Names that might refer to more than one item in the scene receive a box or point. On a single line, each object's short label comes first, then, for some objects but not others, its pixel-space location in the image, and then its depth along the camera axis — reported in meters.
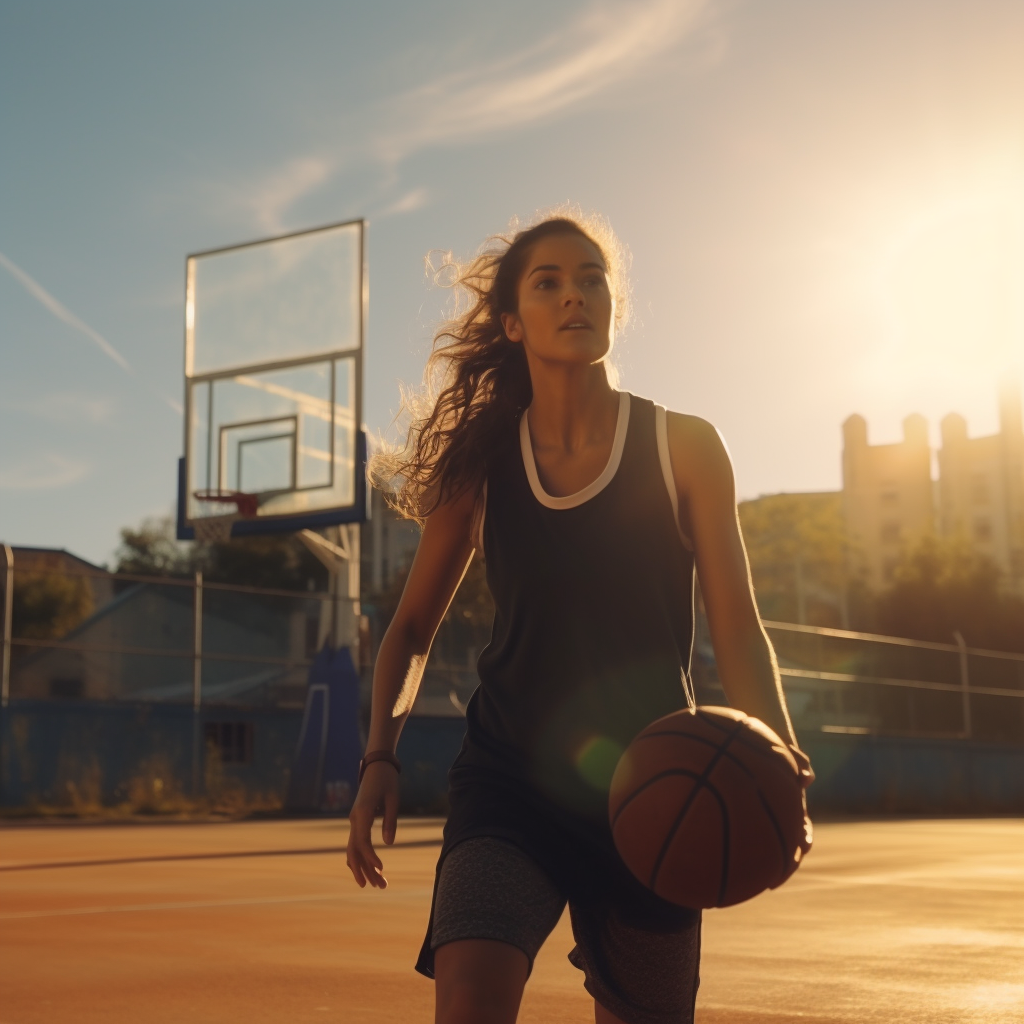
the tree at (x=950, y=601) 52.56
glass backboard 20.67
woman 2.64
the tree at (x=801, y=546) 66.31
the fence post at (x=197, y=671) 21.64
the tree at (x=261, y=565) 63.47
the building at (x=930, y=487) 86.56
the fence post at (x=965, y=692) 31.44
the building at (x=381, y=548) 76.36
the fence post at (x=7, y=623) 19.89
